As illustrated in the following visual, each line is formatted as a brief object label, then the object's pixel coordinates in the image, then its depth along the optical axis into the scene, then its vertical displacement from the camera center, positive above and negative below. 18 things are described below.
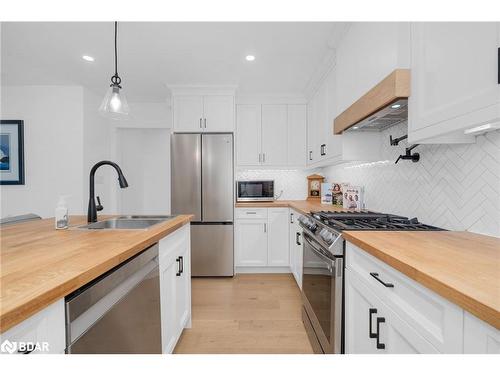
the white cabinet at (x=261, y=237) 3.34 -0.72
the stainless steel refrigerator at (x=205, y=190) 3.21 -0.08
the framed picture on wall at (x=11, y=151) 3.47 +0.44
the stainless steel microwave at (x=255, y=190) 3.60 -0.09
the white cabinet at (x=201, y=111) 3.33 +0.98
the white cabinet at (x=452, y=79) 0.81 +0.40
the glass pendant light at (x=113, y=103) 1.69 +0.55
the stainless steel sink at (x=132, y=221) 1.78 -0.28
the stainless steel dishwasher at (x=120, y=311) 0.72 -0.46
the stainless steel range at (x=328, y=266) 1.35 -0.52
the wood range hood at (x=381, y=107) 1.21 +0.46
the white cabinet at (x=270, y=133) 3.63 +0.75
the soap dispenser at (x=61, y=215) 1.39 -0.18
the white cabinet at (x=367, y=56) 1.26 +0.78
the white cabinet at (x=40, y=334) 0.52 -0.34
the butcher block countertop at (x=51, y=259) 0.55 -0.25
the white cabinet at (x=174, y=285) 1.43 -0.68
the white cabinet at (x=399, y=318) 0.61 -0.42
